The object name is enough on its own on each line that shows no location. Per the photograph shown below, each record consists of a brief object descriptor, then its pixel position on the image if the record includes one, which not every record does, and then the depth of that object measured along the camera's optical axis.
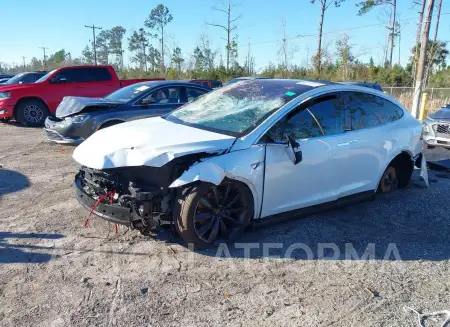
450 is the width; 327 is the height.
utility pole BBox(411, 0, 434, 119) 13.43
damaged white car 3.49
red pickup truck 11.78
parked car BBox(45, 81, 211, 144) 7.22
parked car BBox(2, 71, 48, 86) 15.96
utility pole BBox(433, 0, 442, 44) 31.93
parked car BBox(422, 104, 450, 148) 8.95
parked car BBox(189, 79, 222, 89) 19.37
